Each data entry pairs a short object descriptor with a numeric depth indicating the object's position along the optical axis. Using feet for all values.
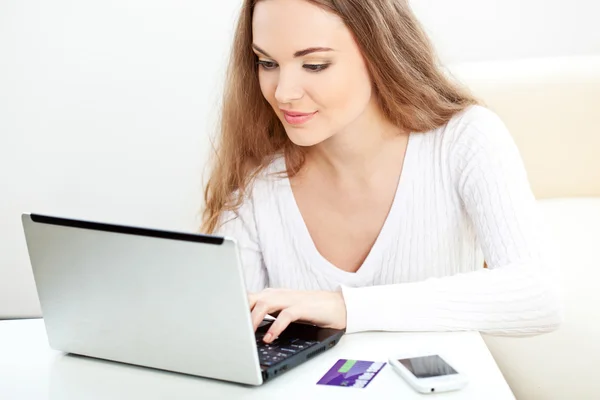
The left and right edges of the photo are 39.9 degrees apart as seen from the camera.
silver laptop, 3.25
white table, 3.35
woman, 4.23
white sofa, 7.29
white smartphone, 3.29
